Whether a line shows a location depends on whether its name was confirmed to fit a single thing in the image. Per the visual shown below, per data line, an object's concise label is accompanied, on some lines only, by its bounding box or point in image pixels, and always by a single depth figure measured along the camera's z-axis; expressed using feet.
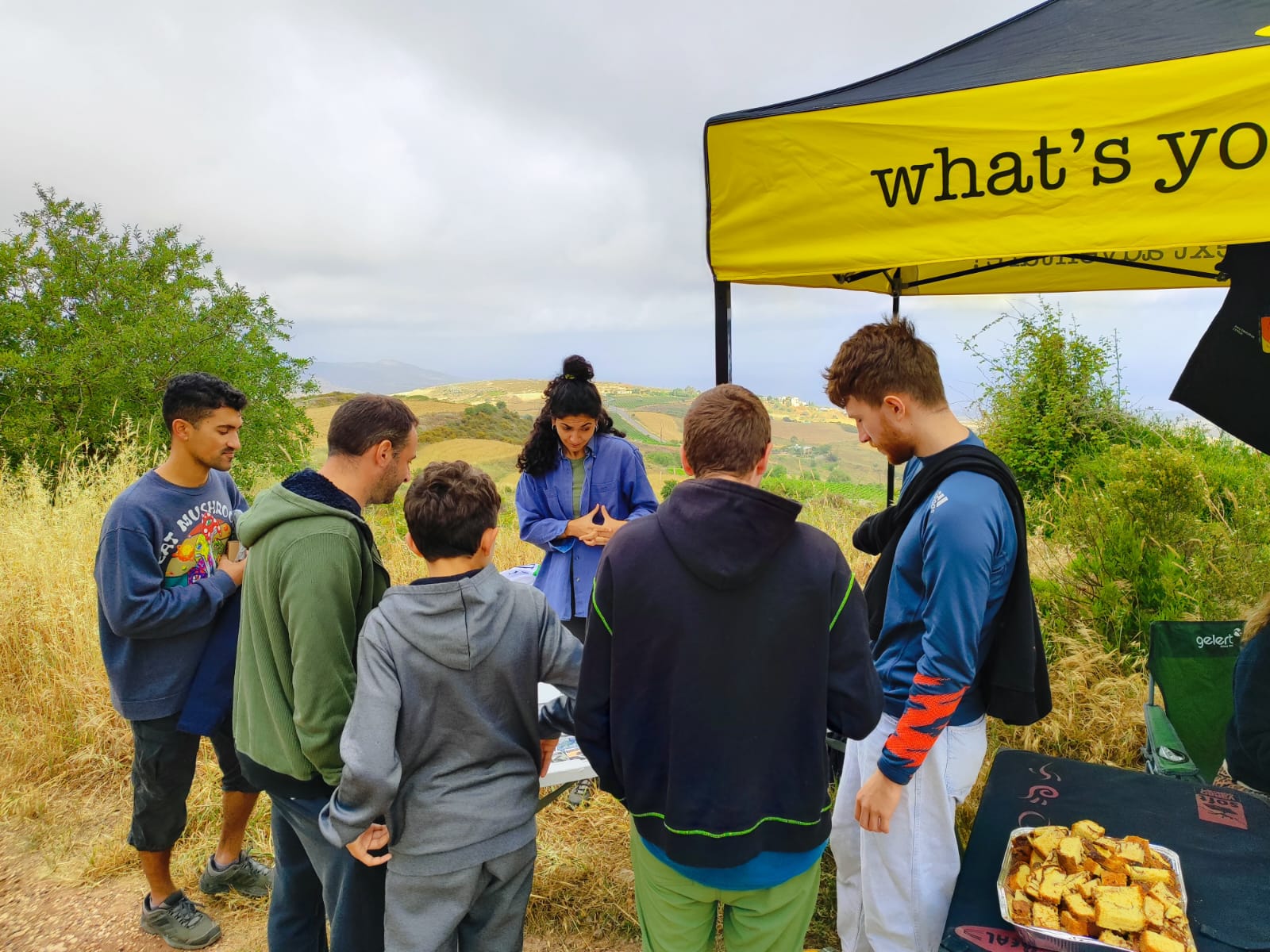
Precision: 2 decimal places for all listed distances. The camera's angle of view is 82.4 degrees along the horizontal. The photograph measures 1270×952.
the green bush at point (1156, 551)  11.81
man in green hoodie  5.53
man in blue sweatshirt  7.65
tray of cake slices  4.78
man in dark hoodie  4.68
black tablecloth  5.01
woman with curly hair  10.49
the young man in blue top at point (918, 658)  5.49
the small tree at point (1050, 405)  30.86
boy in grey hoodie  5.19
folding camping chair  8.75
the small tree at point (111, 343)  37.14
